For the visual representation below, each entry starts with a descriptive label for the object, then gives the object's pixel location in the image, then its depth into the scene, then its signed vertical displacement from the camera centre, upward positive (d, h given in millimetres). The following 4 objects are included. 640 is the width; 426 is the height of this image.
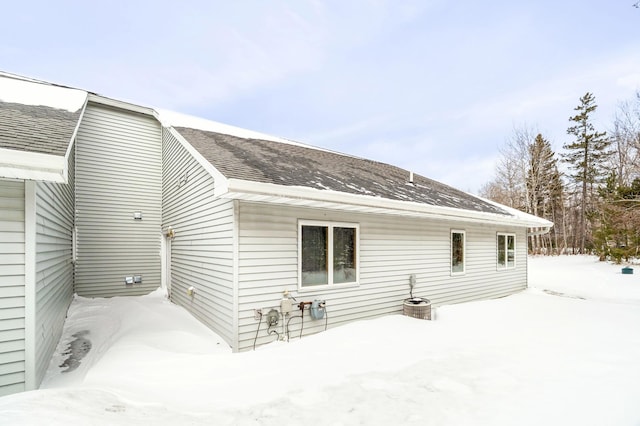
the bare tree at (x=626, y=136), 16339 +5561
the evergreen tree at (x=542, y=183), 24969 +3620
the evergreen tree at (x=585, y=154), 25109 +6055
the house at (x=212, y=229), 3199 -29
